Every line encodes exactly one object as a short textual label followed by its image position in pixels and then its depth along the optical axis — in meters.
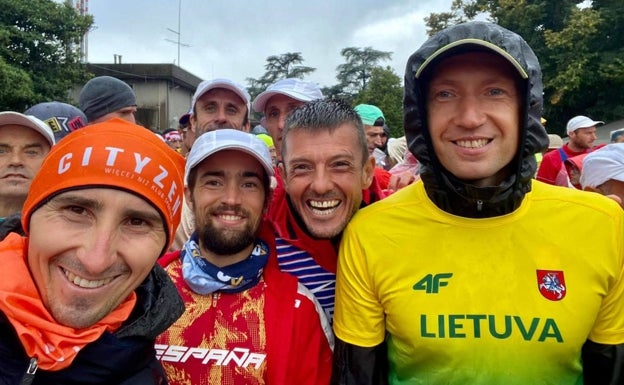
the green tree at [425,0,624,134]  23.56
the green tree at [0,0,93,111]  21.31
